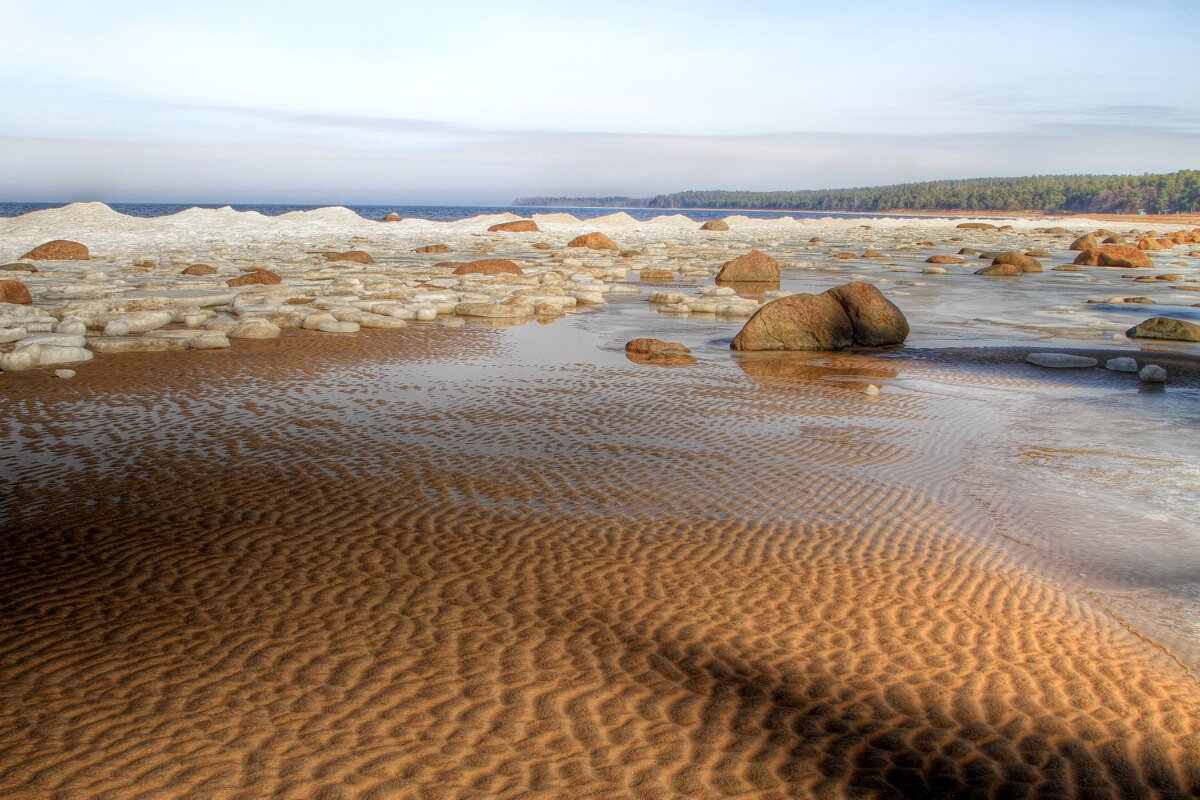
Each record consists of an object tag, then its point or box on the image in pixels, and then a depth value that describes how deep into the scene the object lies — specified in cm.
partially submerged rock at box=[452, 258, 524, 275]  2464
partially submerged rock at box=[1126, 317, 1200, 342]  1476
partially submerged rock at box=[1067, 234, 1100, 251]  4018
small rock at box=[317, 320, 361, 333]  1420
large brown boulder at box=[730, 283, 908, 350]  1360
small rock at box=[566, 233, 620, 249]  4059
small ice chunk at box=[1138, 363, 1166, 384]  1134
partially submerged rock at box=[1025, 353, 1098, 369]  1241
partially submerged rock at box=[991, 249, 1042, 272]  2988
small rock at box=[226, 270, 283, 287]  2009
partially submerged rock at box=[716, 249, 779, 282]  2506
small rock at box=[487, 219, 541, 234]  5434
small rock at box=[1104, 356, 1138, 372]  1206
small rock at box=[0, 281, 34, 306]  1656
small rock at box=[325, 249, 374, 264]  2841
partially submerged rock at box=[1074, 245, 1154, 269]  3400
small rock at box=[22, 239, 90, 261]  2764
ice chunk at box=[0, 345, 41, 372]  1050
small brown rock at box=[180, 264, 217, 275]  2273
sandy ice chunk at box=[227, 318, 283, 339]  1334
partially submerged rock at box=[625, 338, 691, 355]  1270
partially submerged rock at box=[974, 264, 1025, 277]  2936
